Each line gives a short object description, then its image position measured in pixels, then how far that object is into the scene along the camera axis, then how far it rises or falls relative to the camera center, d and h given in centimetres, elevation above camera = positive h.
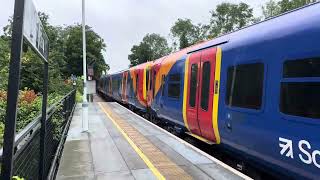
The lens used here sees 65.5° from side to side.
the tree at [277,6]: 3125 +1101
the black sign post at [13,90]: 140 -3
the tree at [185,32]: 4741 +1127
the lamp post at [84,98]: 769 -36
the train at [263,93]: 315 -5
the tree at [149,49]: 5899 +973
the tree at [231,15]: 4115 +1247
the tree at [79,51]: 3655 +545
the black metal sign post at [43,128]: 286 -51
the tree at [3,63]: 736 +80
